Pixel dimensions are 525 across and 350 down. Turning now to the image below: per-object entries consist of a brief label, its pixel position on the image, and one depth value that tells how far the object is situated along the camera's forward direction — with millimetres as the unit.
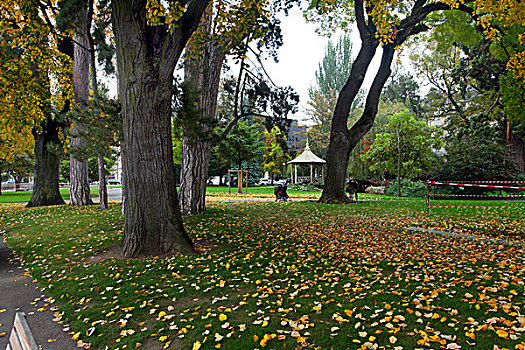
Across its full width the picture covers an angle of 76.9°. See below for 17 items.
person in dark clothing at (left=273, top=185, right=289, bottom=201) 18500
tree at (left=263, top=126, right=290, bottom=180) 39766
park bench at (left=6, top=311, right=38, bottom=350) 1385
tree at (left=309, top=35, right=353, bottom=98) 48906
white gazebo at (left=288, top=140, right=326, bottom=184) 30016
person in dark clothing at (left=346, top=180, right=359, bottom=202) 16625
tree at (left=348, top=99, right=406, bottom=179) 30252
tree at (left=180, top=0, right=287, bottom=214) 10547
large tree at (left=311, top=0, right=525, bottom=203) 13977
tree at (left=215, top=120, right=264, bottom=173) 31219
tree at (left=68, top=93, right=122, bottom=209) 8047
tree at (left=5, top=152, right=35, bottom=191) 30291
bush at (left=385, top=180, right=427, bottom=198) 22073
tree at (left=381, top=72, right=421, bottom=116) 49656
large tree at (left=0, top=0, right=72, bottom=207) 12109
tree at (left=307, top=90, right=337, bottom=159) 43844
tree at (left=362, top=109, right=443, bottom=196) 24328
